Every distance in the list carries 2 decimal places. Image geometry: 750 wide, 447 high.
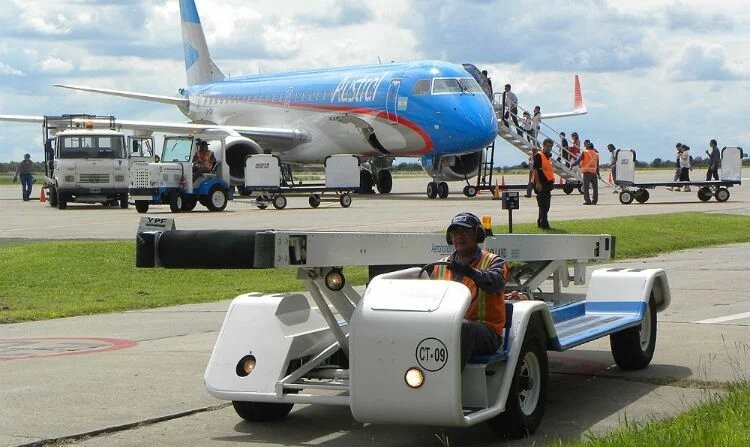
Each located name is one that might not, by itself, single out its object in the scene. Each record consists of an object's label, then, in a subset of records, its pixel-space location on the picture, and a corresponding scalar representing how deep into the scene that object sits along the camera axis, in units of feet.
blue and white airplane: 130.21
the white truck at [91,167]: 123.44
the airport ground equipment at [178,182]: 113.50
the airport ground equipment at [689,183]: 125.18
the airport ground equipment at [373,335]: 23.21
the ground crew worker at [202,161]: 115.65
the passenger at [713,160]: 143.95
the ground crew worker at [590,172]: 121.49
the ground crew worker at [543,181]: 82.33
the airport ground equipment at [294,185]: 116.26
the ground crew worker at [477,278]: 24.66
